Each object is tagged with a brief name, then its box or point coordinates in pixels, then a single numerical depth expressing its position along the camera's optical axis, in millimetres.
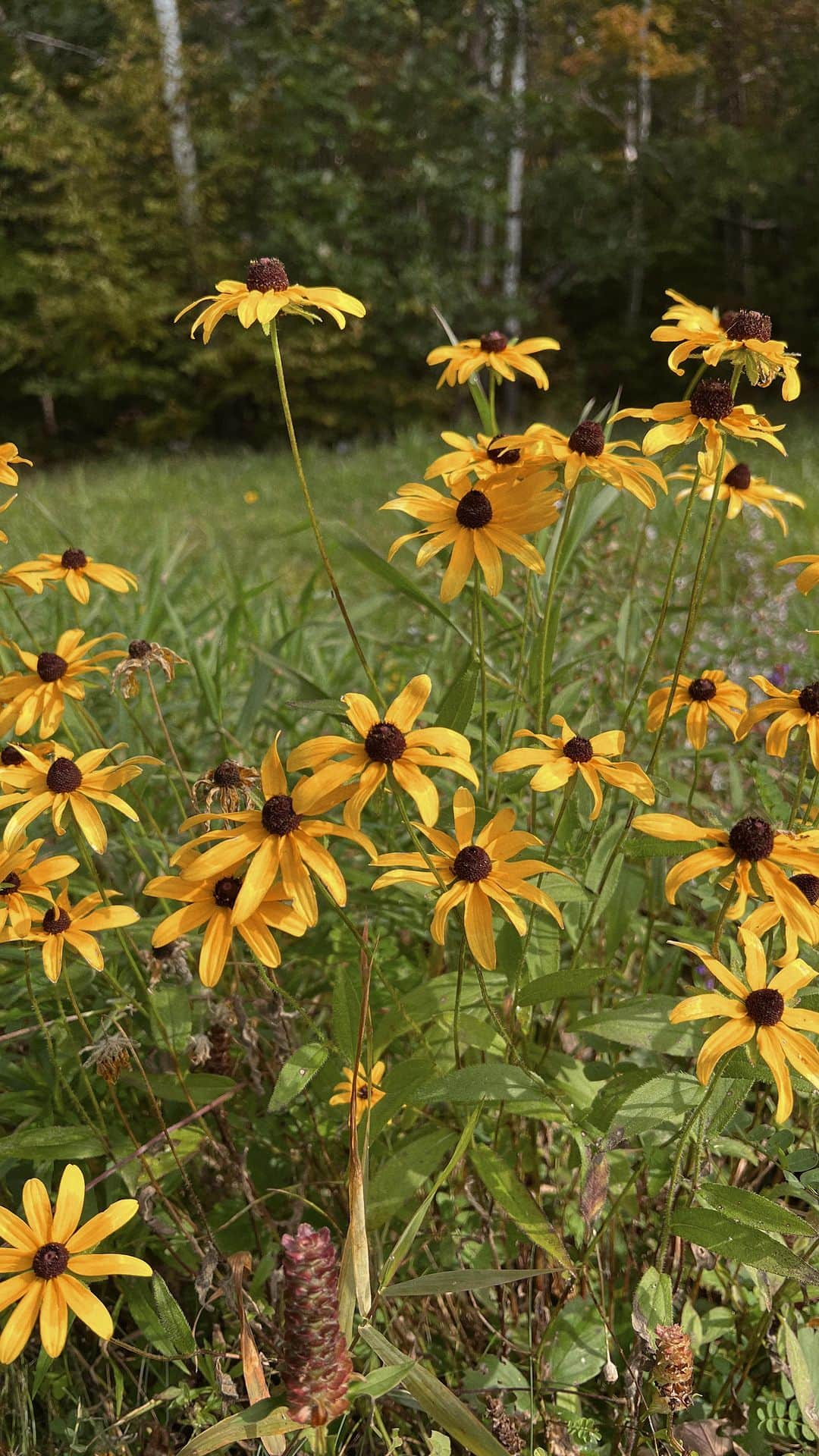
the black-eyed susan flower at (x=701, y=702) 647
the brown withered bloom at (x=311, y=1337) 424
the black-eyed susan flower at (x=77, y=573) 709
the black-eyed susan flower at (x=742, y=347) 573
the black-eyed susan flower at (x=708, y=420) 584
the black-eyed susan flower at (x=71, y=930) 561
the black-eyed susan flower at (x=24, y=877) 552
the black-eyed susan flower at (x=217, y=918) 508
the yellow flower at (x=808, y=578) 585
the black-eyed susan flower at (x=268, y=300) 555
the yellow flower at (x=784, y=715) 575
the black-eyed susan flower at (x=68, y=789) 568
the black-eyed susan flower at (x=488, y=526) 576
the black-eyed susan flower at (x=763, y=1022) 476
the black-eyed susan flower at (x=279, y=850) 500
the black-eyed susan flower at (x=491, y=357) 693
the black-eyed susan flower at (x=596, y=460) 596
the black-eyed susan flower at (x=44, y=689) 630
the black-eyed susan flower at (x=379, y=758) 519
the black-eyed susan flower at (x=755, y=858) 510
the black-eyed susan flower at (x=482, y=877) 525
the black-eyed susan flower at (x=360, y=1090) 591
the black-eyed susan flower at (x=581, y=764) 544
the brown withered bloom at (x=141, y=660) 639
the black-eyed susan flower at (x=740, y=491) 692
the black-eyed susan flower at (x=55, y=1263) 466
